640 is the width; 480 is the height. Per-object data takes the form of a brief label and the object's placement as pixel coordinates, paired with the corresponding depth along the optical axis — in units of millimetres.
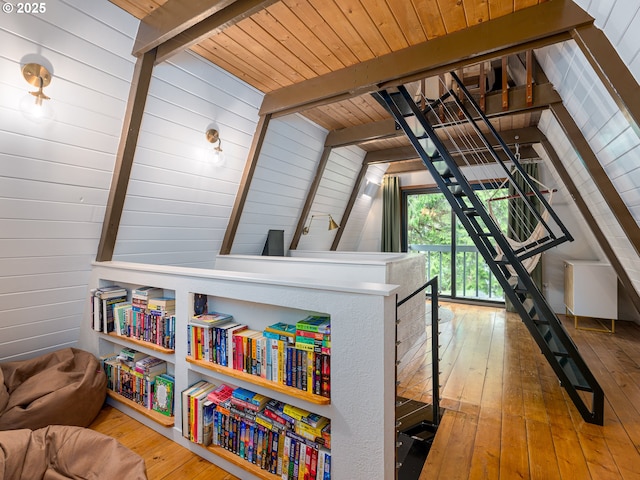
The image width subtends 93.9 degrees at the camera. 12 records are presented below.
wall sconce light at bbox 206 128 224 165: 2480
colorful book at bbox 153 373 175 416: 1940
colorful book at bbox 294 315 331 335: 1392
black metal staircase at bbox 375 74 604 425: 2043
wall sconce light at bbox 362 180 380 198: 5294
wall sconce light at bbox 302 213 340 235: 4047
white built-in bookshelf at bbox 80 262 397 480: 1215
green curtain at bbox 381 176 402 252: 5523
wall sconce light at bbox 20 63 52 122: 1524
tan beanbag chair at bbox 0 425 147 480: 1234
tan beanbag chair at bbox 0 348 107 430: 1750
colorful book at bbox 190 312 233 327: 1736
